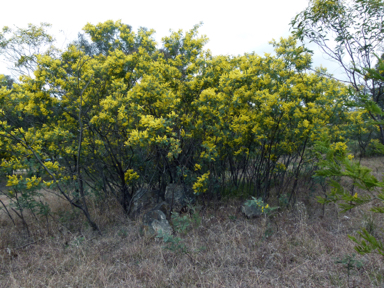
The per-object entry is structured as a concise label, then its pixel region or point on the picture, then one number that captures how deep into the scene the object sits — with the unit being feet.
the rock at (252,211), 13.45
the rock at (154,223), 12.07
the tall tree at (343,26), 11.60
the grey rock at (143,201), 14.74
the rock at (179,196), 14.43
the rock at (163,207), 13.81
